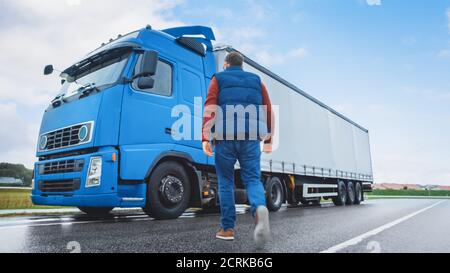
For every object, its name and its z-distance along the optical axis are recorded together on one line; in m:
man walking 3.26
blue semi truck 4.82
